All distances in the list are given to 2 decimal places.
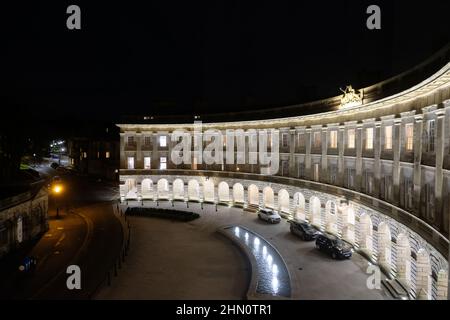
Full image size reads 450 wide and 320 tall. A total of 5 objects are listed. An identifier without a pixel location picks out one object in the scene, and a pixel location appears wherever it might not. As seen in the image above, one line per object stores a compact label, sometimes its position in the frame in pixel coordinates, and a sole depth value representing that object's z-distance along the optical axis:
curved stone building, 18.81
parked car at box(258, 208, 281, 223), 39.72
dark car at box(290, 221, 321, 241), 32.56
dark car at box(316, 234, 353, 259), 27.42
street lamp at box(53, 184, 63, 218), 34.30
